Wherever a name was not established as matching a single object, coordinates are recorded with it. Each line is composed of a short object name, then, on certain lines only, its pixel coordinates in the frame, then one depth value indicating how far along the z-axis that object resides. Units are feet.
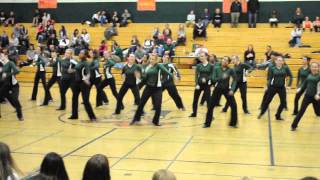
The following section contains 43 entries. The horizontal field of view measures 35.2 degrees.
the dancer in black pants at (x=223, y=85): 45.57
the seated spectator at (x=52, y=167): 16.72
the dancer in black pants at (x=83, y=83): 48.85
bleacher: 90.07
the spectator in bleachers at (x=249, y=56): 88.44
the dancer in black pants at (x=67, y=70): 54.03
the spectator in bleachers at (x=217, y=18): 108.11
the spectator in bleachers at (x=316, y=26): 102.17
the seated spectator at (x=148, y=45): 93.37
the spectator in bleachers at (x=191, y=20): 110.63
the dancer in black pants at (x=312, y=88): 44.04
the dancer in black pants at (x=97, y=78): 54.47
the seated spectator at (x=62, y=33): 104.46
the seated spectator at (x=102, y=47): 97.19
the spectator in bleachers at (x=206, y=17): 108.99
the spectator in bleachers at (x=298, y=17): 103.91
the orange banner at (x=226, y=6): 90.99
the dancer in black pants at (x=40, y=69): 61.46
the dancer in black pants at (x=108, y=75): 56.85
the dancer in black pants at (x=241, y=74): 54.39
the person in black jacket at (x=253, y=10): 106.11
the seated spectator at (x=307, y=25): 103.14
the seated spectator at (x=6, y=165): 17.69
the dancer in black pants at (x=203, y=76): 50.85
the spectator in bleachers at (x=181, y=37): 100.83
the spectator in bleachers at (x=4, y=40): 101.81
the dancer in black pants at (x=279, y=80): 49.47
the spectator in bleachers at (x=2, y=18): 120.53
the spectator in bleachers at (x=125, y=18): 114.11
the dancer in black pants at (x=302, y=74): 53.36
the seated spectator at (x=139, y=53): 85.75
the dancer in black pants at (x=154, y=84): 46.78
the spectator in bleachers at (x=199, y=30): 102.29
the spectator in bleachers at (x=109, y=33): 107.45
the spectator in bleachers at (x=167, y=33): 98.19
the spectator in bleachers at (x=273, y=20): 107.65
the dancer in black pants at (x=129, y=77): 51.85
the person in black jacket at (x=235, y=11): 105.60
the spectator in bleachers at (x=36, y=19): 118.52
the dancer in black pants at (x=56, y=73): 59.82
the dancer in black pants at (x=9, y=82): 47.67
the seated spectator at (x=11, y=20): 120.26
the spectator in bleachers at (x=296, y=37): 96.27
